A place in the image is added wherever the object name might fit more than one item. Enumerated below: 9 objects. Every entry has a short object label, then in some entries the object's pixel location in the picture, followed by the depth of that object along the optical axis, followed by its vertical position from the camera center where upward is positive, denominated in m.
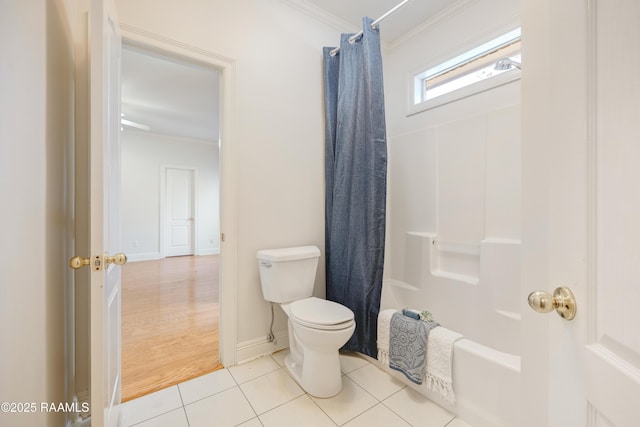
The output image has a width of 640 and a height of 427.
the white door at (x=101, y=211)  0.86 +0.01
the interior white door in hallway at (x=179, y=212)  5.53 +0.03
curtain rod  1.58 +1.28
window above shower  1.70 +1.08
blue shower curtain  1.75 +0.18
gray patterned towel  1.39 -0.75
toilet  1.41 -0.59
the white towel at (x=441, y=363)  1.30 -0.77
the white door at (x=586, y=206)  0.38 +0.01
